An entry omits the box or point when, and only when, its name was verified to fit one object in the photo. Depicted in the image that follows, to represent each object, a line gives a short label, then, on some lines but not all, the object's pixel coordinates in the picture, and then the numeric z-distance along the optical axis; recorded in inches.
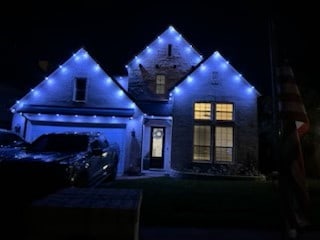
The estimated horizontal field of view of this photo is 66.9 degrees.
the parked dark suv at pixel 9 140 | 360.9
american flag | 157.9
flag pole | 171.8
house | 473.6
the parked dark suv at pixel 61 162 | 240.3
